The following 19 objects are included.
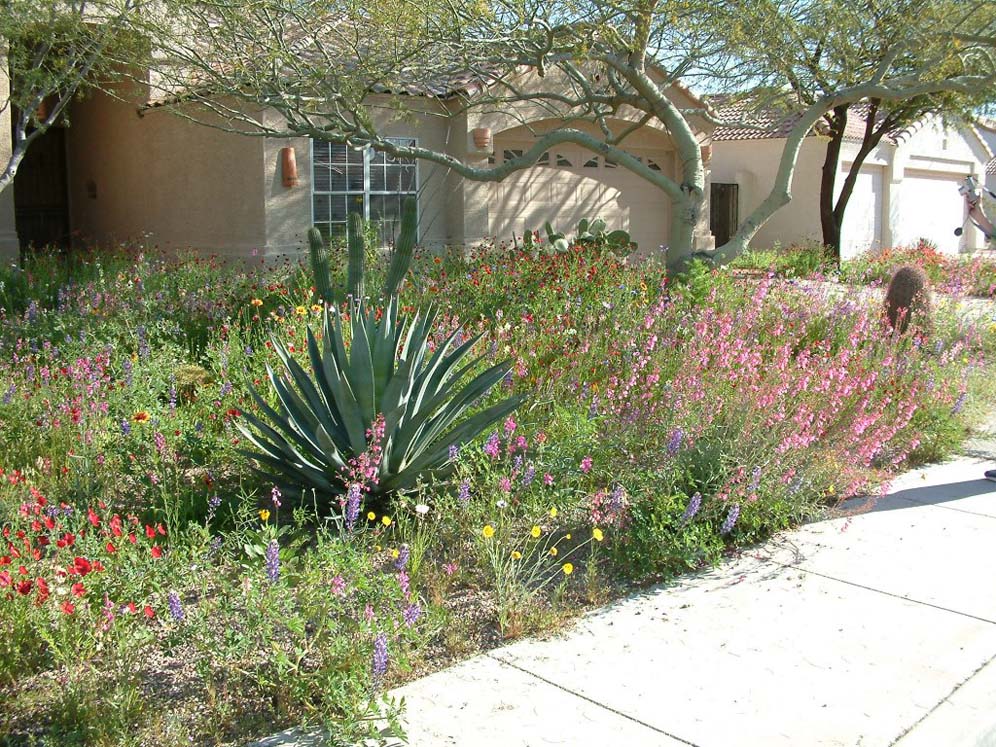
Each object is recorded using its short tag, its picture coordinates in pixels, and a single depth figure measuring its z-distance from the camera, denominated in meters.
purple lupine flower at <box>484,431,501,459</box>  5.43
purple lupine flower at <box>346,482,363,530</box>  4.46
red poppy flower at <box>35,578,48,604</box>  3.86
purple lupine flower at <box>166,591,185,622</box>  3.68
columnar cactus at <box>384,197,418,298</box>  6.77
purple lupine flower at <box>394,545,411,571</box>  4.25
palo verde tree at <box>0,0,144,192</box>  11.86
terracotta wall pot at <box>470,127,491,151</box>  17.83
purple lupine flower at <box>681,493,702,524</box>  5.13
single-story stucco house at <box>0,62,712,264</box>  16.36
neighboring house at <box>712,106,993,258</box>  27.58
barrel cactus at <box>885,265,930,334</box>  10.32
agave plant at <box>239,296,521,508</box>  5.46
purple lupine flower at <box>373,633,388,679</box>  3.66
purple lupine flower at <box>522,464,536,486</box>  5.39
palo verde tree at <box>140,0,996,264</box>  9.95
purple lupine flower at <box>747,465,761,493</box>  5.33
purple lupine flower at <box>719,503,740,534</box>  5.30
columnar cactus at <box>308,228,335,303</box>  7.43
